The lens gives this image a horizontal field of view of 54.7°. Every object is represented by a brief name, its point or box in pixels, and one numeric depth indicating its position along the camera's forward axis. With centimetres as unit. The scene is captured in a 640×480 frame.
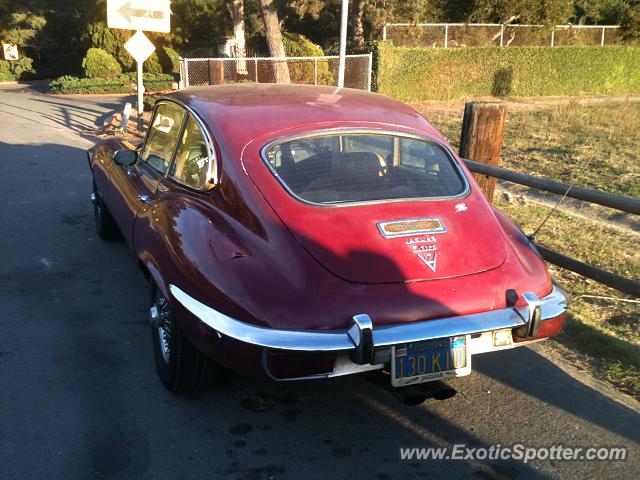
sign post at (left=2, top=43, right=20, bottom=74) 3905
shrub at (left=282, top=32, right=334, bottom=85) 2120
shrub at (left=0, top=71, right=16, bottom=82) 3913
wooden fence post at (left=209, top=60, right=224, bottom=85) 1745
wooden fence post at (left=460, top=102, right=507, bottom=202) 599
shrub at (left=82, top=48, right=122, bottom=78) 3134
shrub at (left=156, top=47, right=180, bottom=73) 3547
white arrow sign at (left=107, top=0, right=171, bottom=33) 1575
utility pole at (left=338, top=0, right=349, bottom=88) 962
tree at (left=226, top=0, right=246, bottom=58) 2742
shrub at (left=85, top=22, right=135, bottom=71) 3331
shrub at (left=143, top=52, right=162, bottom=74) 3391
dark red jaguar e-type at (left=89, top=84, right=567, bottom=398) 291
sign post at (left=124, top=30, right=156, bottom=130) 1496
